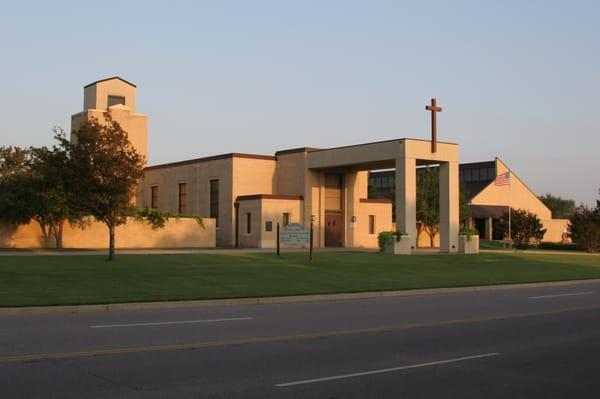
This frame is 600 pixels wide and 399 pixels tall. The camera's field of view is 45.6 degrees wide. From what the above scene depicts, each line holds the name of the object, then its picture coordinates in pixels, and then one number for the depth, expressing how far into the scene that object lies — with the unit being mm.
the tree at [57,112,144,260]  27219
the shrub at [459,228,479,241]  42812
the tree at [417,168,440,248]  56094
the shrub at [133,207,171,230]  43469
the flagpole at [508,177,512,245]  58781
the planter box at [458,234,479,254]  42594
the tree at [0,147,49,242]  37531
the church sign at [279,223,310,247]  32375
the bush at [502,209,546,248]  61188
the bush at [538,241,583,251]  57350
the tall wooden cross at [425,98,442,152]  40866
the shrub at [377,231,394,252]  39875
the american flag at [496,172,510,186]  49956
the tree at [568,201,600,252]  54553
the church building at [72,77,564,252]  42338
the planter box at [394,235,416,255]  39809
